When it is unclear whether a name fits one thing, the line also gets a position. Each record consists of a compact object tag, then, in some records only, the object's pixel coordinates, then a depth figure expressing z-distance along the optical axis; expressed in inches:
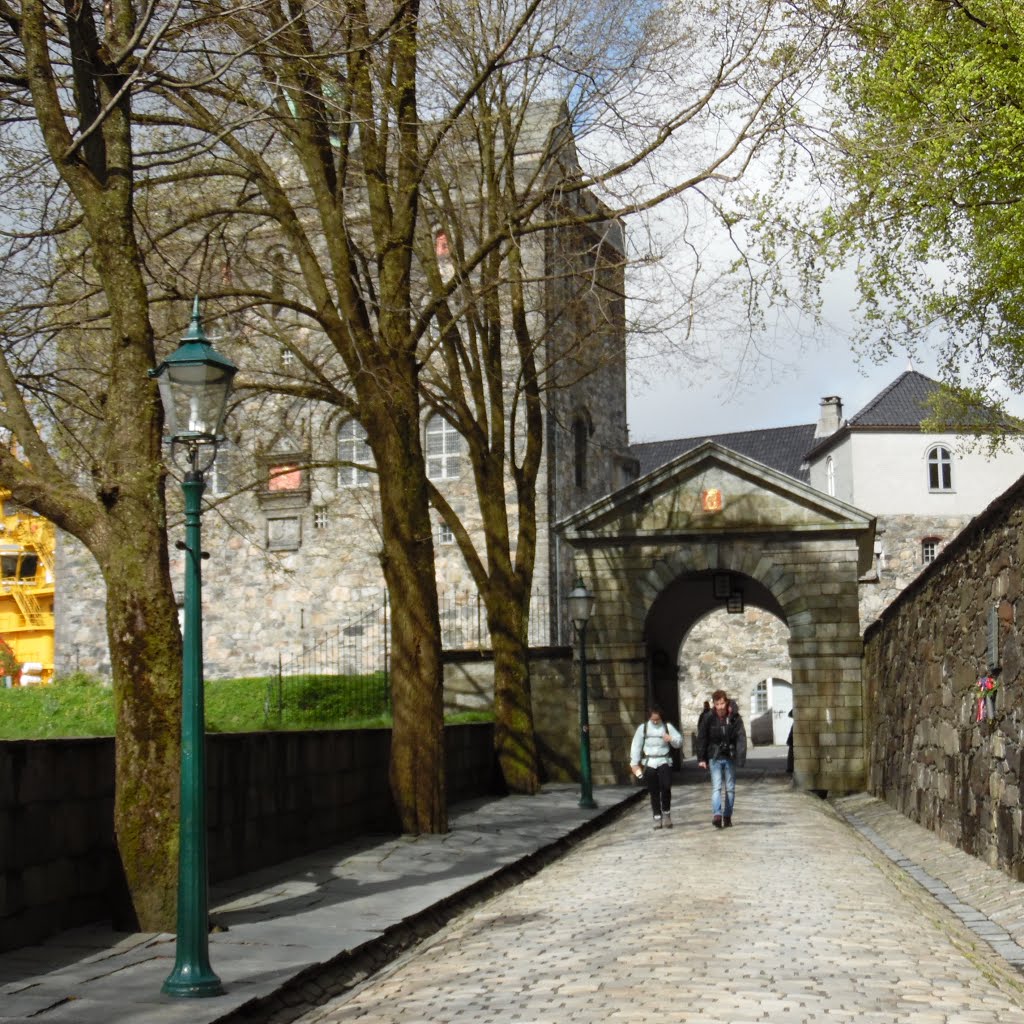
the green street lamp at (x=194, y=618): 295.4
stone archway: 1062.4
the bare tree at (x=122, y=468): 367.9
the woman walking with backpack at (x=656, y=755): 709.3
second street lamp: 901.2
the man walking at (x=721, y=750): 698.2
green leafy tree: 617.3
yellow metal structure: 1736.0
